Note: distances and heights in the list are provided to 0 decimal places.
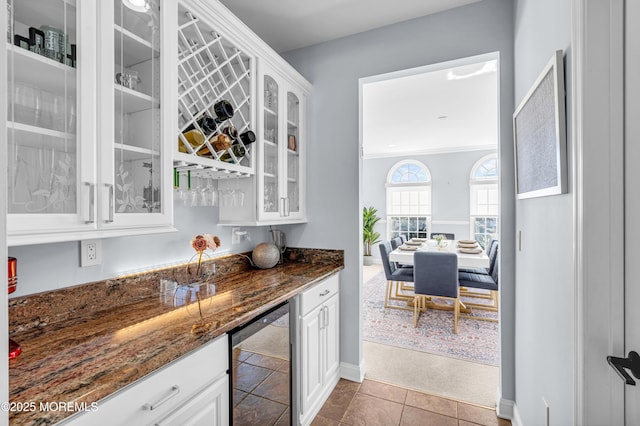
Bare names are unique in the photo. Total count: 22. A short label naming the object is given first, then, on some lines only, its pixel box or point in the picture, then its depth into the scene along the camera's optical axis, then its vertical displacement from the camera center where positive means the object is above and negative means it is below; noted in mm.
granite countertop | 751 -427
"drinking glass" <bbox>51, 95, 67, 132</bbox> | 964 +329
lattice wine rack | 1448 +664
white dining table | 3428 -544
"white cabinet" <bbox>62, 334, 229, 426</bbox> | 780 -560
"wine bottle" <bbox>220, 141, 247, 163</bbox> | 1691 +352
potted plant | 7133 -405
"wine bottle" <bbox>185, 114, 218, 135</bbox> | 1513 +452
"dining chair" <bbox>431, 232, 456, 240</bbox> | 5969 -484
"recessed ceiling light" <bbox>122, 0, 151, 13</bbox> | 1174 +847
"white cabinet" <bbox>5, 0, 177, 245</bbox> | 891 +304
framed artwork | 1046 +324
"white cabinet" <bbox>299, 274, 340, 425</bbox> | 1733 -872
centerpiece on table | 4337 -469
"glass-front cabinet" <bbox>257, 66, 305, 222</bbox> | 1997 +466
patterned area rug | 2740 -1273
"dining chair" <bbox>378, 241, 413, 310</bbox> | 3720 -776
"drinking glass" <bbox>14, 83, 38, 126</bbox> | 884 +331
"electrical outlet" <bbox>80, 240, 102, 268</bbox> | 1280 -175
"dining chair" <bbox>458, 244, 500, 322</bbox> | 3393 -815
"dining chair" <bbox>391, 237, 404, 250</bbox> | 4707 -498
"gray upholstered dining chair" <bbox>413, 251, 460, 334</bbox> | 3145 -681
